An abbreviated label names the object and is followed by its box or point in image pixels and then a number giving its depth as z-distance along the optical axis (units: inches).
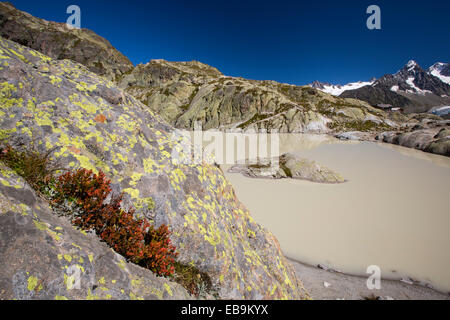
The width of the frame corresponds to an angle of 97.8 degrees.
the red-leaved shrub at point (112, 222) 128.7
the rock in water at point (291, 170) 790.5
